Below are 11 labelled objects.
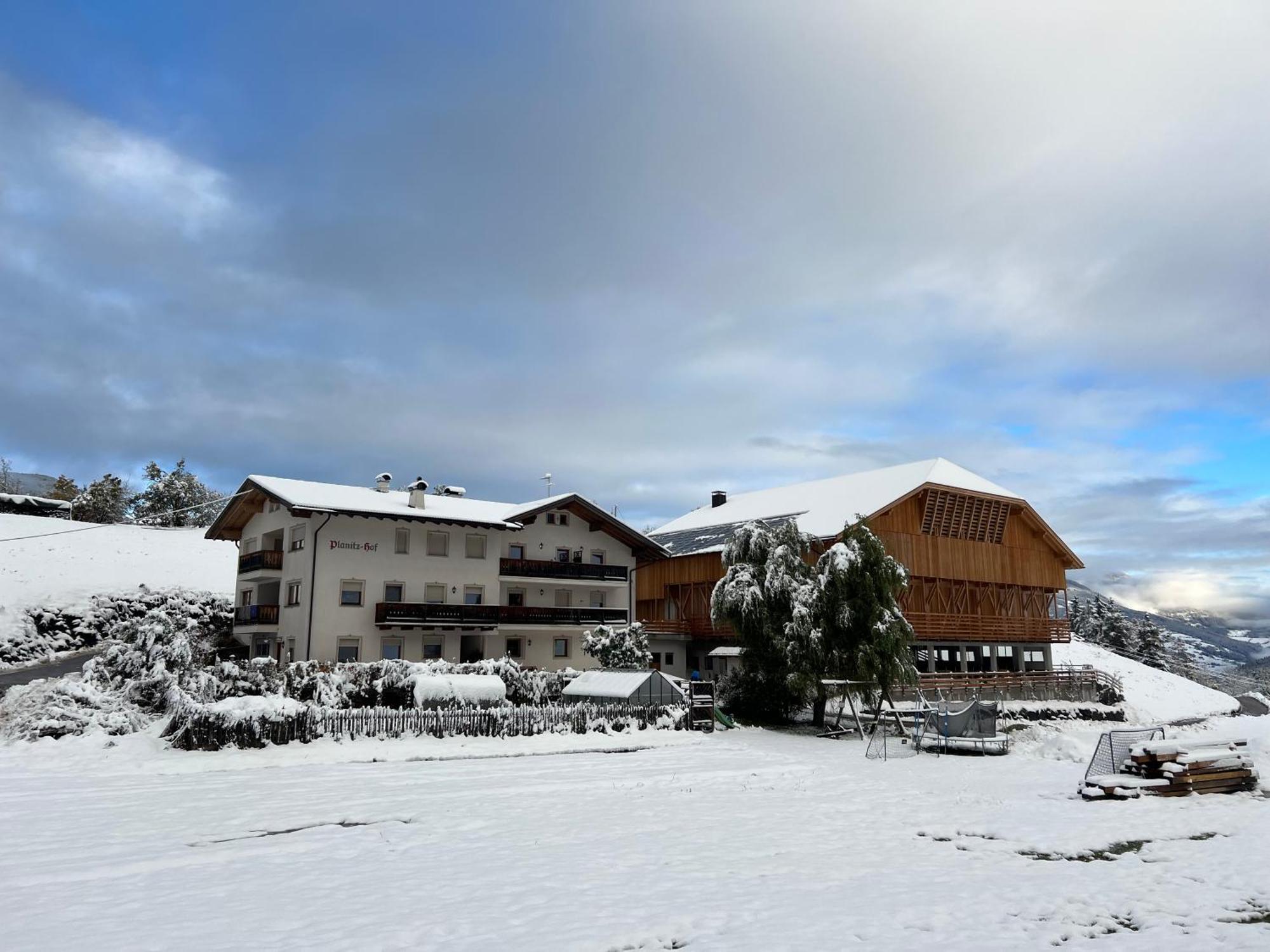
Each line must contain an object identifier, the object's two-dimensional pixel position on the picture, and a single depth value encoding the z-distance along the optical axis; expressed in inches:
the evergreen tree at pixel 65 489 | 3169.3
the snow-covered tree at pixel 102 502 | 2974.9
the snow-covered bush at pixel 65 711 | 927.7
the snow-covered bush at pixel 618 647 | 1494.8
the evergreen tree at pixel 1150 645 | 3061.0
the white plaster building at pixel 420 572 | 1557.6
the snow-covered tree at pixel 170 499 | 2942.9
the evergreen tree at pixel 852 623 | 1248.2
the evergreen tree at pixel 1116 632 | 3129.9
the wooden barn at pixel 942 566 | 1971.0
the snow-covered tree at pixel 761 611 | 1299.2
